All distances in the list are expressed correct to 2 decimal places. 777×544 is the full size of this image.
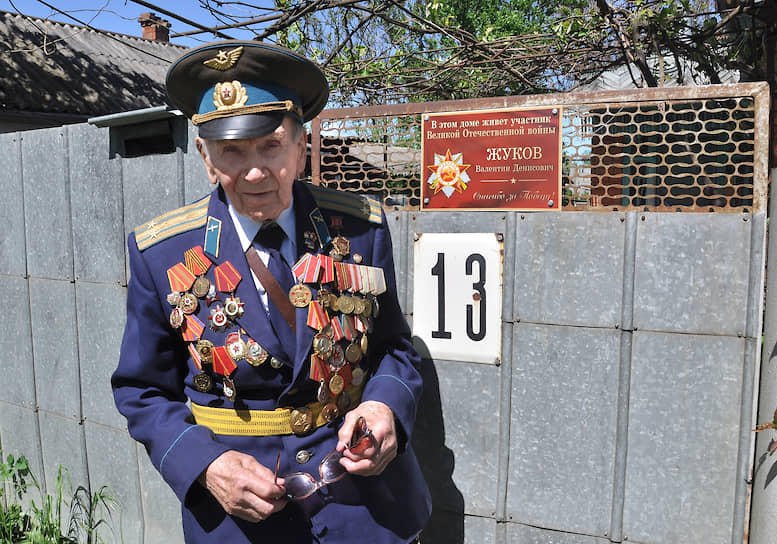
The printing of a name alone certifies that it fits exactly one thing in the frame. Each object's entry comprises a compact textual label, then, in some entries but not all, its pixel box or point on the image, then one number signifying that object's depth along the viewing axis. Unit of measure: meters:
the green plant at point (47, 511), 3.18
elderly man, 1.58
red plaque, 2.23
